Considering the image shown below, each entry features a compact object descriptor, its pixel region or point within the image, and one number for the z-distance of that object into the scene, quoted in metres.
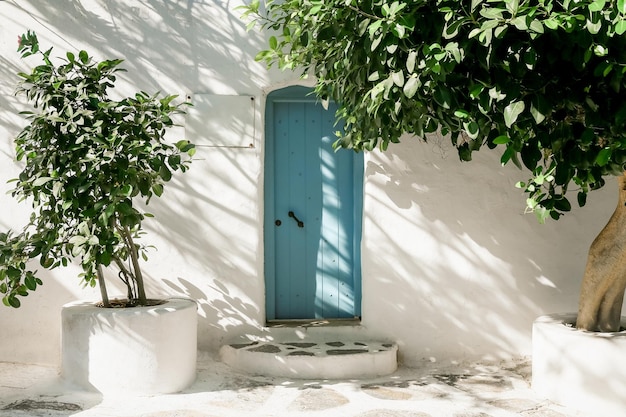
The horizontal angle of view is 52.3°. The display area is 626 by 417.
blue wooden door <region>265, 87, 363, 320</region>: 5.55
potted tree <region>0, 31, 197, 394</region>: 4.02
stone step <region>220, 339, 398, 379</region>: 4.78
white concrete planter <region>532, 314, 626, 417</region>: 3.99
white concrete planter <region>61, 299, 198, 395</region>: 4.20
